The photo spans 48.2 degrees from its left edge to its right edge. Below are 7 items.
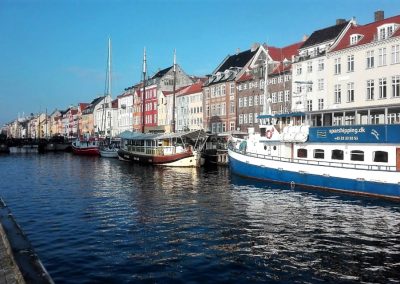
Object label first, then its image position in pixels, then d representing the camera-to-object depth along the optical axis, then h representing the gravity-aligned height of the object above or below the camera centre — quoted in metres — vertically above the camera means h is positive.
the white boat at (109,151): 81.10 -1.73
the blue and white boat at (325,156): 28.77 -1.26
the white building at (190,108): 90.81 +7.03
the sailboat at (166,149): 55.88 -1.17
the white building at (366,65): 47.31 +8.40
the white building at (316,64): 56.84 +9.96
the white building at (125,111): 126.25 +8.88
